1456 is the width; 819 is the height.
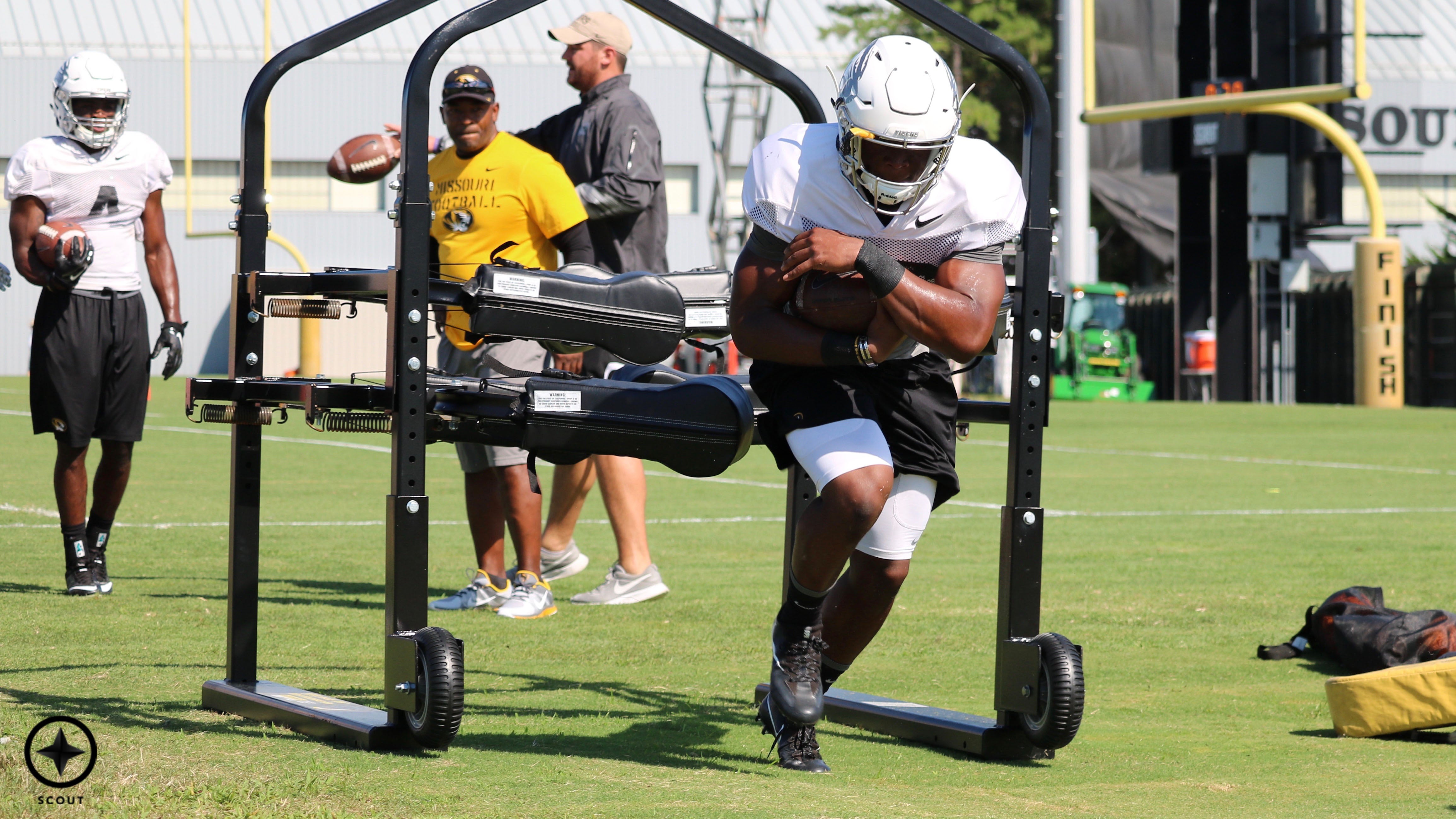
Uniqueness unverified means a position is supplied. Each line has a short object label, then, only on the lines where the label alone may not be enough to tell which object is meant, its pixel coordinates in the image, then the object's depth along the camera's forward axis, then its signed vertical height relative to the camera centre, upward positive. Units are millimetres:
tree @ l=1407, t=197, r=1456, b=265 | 54062 +4396
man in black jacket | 14461 +1285
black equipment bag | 10750 -343
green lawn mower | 59344 +2708
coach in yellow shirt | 13867 +1066
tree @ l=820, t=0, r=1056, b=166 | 85000 +11424
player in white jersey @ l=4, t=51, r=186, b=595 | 14625 +896
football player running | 8203 +466
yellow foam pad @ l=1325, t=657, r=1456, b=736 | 9219 -457
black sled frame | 8469 +234
